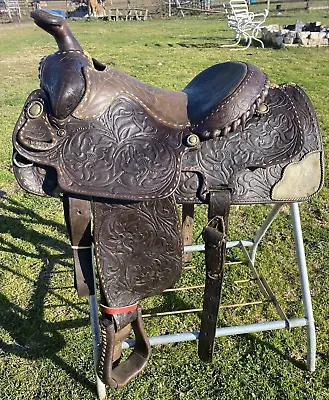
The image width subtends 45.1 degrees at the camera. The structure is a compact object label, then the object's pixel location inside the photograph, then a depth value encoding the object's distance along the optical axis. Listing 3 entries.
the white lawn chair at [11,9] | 20.91
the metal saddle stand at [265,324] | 1.64
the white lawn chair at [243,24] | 10.91
